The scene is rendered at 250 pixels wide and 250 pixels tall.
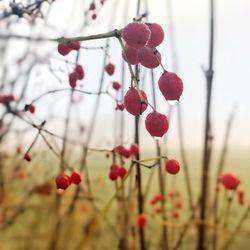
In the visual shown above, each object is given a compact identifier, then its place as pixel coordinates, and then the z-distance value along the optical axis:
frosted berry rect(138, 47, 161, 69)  0.19
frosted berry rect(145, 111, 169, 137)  0.20
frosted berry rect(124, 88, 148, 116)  0.20
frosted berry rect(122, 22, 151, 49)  0.18
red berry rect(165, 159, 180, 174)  0.25
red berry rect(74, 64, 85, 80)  0.33
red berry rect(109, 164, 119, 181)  0.34
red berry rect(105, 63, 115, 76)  0.34
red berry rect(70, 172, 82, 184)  0.28
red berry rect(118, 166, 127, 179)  0.34
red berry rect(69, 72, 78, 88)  0.32
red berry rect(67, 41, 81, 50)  0.26
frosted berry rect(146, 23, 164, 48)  0.20
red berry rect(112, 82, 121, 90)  0.39
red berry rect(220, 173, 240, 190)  0.40
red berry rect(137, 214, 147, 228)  0.34
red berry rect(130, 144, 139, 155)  0.34
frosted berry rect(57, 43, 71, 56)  0.27
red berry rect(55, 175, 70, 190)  0.26
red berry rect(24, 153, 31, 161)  0.26
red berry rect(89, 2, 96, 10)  0.39
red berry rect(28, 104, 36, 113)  0.36
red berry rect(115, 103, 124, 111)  0.31
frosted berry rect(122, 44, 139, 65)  0.19
